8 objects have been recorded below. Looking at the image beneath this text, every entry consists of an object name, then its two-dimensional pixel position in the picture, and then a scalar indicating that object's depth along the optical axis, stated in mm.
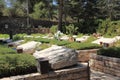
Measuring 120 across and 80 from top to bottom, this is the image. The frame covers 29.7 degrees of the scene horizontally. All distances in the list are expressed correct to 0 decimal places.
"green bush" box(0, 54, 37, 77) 3975
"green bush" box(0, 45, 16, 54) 5340
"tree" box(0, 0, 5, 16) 28203
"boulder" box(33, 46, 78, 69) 4227
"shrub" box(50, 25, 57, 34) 21098
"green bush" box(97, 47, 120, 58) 5931
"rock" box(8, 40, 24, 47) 9768
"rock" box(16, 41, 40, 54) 8117
